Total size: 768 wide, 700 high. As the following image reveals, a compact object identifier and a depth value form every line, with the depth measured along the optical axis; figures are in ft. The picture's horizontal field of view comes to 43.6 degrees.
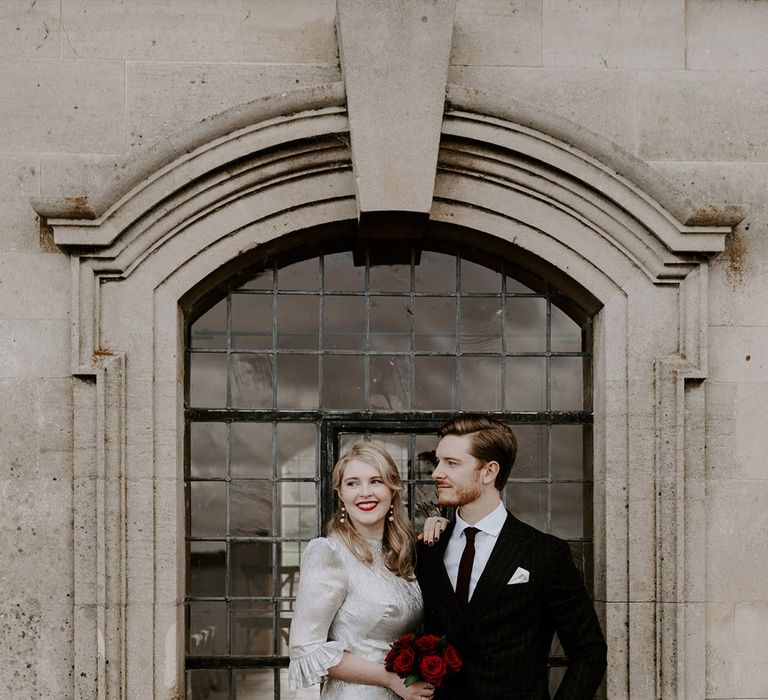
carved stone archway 15.74
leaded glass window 17.25
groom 12.61
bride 12.96
